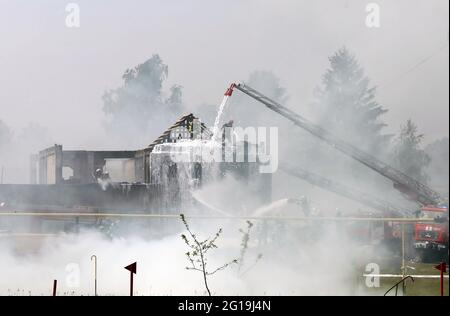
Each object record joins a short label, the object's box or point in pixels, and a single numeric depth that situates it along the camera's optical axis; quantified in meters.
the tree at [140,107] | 48.06
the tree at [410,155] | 34.94
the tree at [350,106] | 39.97
